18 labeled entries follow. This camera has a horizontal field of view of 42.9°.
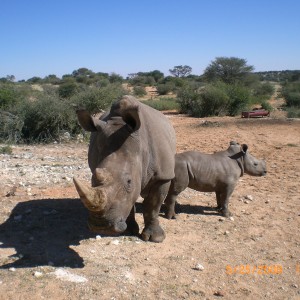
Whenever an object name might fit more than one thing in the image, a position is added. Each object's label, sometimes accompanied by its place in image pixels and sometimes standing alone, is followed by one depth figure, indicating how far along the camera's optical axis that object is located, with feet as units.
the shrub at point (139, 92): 133.08
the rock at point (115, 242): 16.08
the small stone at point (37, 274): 12.84
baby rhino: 19.62
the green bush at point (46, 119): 44.11
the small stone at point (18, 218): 17.70
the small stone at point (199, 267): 14.39
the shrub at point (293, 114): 71.94
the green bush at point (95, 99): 51.11
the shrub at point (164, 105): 94.73
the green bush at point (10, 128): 42.41
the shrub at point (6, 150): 34.04
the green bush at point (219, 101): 77.71
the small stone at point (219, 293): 12.80
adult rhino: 11.60
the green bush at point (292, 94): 92.92
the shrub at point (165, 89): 148.46
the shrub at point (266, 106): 83.41
